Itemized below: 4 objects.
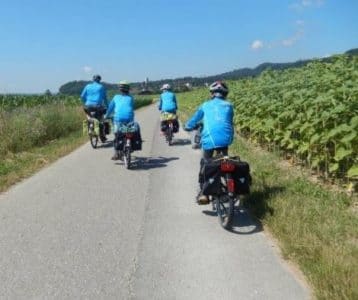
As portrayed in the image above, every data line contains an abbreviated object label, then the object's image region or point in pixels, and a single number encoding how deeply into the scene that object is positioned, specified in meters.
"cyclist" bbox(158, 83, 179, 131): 18.36
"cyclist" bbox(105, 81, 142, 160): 12.84
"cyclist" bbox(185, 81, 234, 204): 8.20
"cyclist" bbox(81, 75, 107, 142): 17.27
